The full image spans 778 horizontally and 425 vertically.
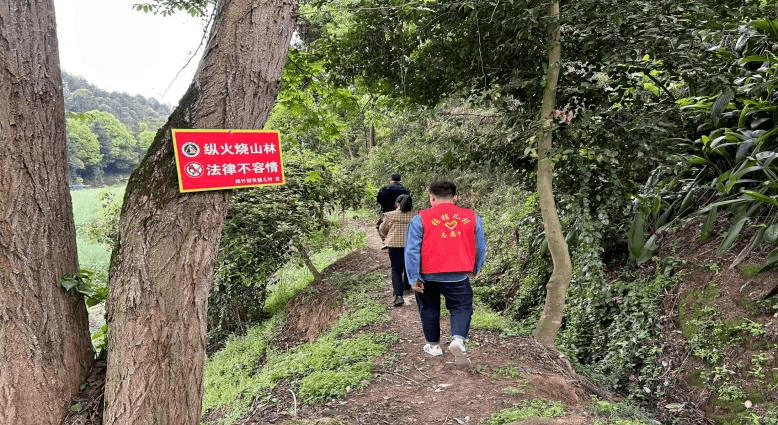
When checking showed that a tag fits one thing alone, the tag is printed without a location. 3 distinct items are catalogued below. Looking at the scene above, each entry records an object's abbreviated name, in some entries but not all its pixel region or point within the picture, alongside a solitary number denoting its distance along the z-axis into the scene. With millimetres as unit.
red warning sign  2031
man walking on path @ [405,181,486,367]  3490
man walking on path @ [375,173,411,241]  5965
